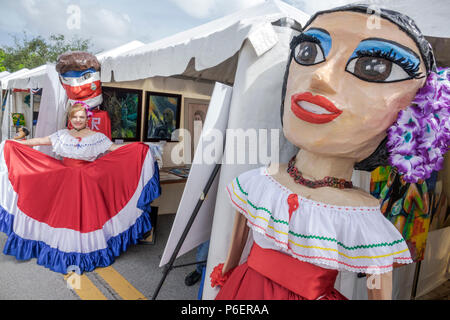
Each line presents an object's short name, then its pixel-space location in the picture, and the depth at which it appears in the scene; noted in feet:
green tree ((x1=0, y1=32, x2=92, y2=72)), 60.29
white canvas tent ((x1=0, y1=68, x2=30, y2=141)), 26.74
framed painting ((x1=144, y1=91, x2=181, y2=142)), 15.02
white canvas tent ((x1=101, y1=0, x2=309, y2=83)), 5.60
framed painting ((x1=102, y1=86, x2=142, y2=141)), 13.87
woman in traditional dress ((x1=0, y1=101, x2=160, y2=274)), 9.32
